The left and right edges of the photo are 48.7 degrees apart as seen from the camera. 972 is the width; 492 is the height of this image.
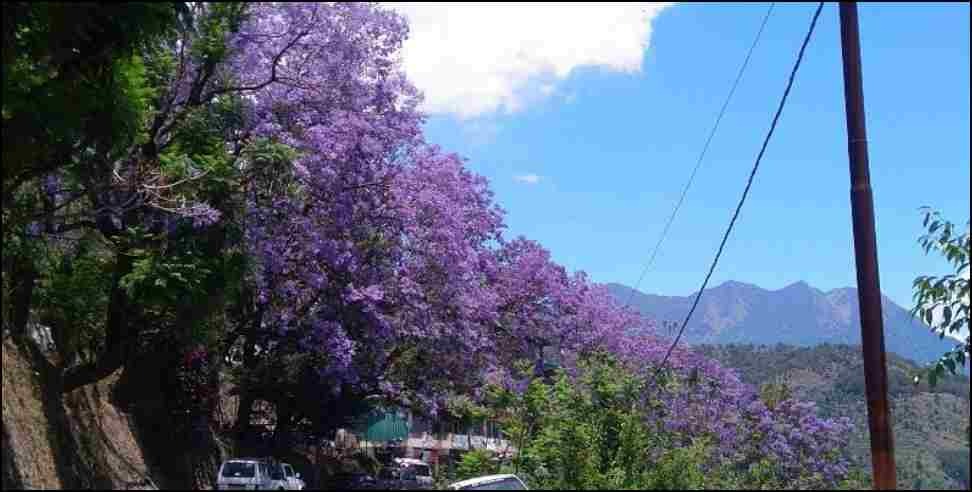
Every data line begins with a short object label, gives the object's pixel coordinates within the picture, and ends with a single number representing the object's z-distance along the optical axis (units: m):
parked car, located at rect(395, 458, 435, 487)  38.20
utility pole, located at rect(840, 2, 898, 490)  10.43
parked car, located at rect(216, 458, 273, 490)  23.03
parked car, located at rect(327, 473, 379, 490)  28.92
